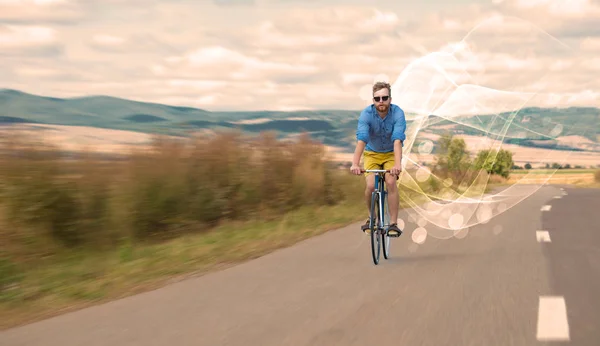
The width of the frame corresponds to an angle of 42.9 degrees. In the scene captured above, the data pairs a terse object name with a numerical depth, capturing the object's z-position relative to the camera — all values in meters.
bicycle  10.55
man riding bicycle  9.91
